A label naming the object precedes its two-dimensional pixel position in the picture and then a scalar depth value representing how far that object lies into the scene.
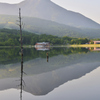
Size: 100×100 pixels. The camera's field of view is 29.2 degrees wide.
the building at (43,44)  164.95
